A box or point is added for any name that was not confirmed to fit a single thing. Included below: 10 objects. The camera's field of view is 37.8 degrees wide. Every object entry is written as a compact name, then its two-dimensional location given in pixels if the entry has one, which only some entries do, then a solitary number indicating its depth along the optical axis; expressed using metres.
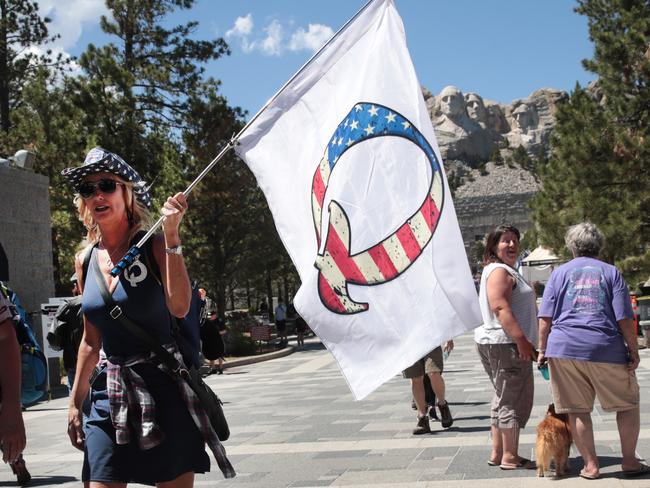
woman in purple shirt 5.88
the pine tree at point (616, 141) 23.17
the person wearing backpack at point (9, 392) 3.14
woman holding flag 3.45
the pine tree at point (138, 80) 29.12
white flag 4.50
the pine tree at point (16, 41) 36.09
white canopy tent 35.31
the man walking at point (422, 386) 8.34
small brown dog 6.00
